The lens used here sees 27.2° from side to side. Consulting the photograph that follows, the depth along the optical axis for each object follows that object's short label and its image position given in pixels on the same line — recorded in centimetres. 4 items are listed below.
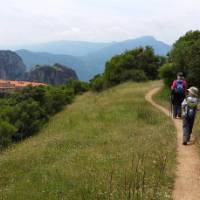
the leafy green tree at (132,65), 5850
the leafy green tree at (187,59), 3247
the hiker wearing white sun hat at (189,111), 1483
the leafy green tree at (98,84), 6359
